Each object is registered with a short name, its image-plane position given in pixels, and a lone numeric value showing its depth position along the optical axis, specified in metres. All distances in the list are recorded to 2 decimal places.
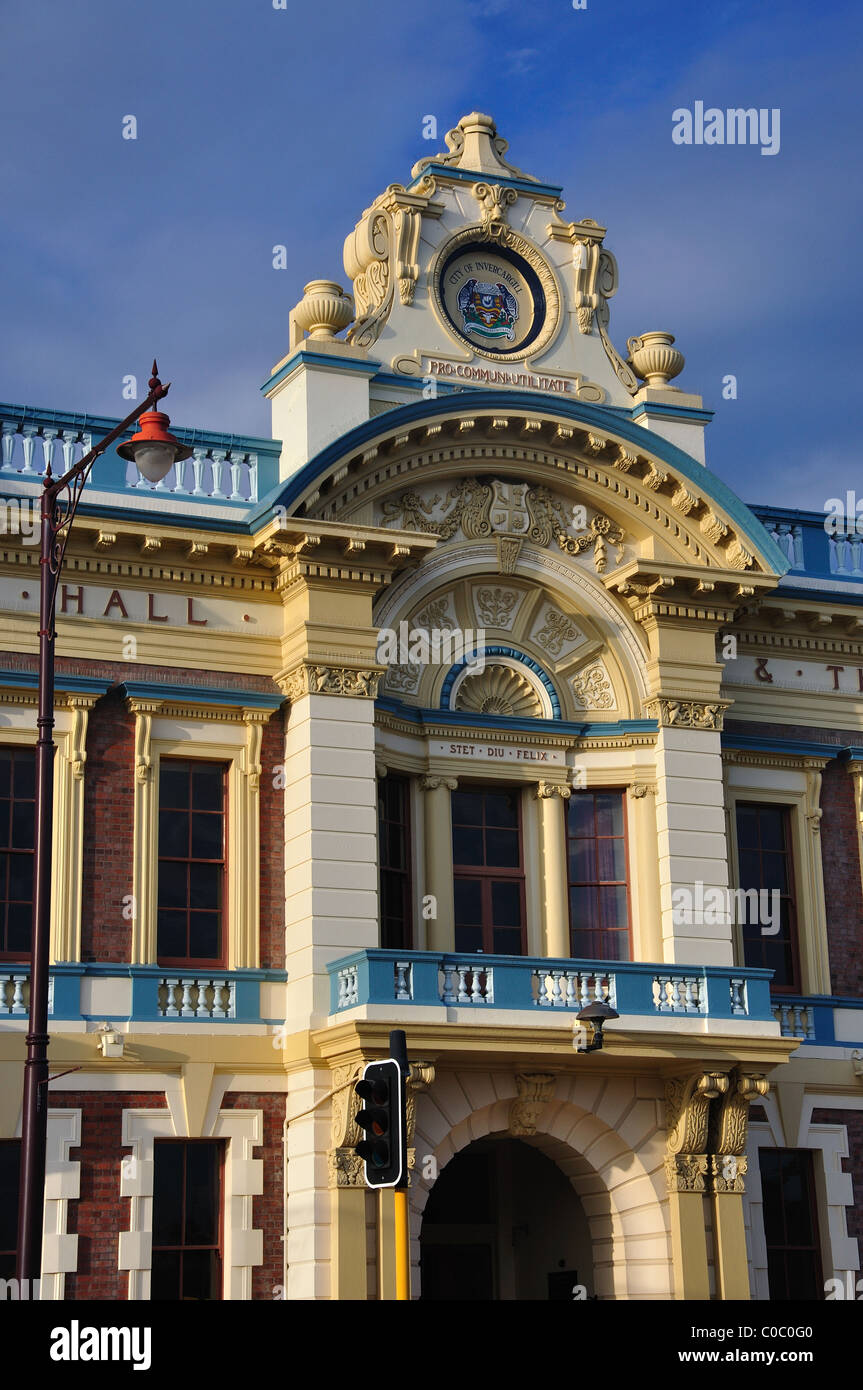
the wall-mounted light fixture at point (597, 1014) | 20.55
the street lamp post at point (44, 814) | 15.02
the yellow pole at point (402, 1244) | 15.39
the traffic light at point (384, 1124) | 14.34
